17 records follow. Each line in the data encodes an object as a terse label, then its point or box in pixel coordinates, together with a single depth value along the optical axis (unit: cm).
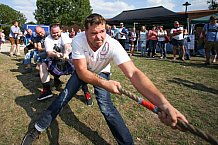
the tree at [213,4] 3450
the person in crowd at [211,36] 604
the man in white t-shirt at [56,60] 304
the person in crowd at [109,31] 942
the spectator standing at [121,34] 895
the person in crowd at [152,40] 814
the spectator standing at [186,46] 773
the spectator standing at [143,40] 870
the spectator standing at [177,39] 707
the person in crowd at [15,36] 760
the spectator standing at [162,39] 810
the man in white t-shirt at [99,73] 149
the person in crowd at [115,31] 928
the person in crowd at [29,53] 486
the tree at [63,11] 3678
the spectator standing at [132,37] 892
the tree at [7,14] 5170
